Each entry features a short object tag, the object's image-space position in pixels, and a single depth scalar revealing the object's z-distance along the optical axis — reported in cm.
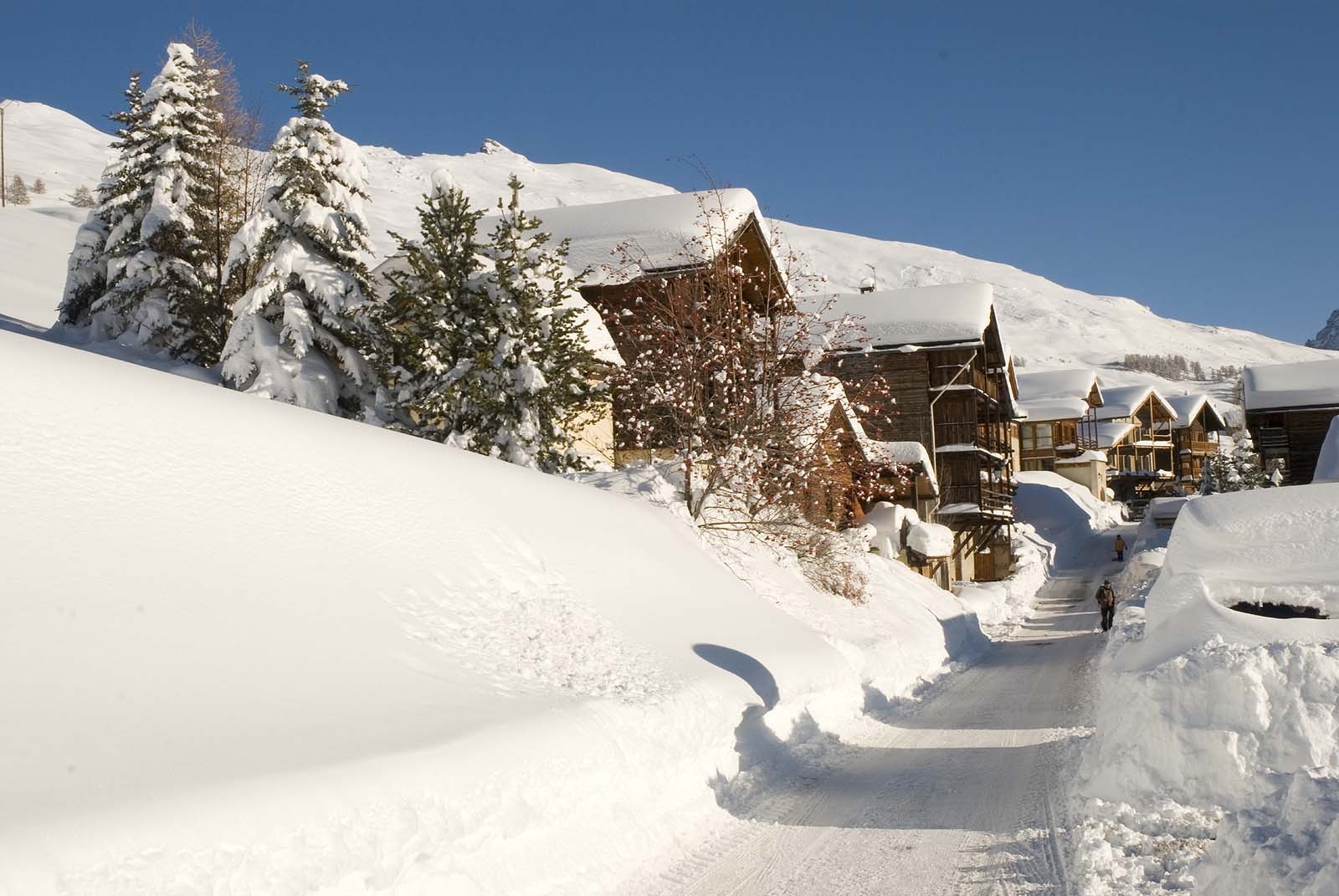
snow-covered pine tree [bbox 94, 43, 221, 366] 2325
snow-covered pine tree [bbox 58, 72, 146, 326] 2391
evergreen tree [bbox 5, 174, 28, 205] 7462
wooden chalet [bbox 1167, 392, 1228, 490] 8688
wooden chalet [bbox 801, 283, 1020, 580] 3834
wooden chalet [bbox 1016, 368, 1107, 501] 6975
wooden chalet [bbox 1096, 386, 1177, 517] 7325
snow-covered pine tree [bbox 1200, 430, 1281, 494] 4988
